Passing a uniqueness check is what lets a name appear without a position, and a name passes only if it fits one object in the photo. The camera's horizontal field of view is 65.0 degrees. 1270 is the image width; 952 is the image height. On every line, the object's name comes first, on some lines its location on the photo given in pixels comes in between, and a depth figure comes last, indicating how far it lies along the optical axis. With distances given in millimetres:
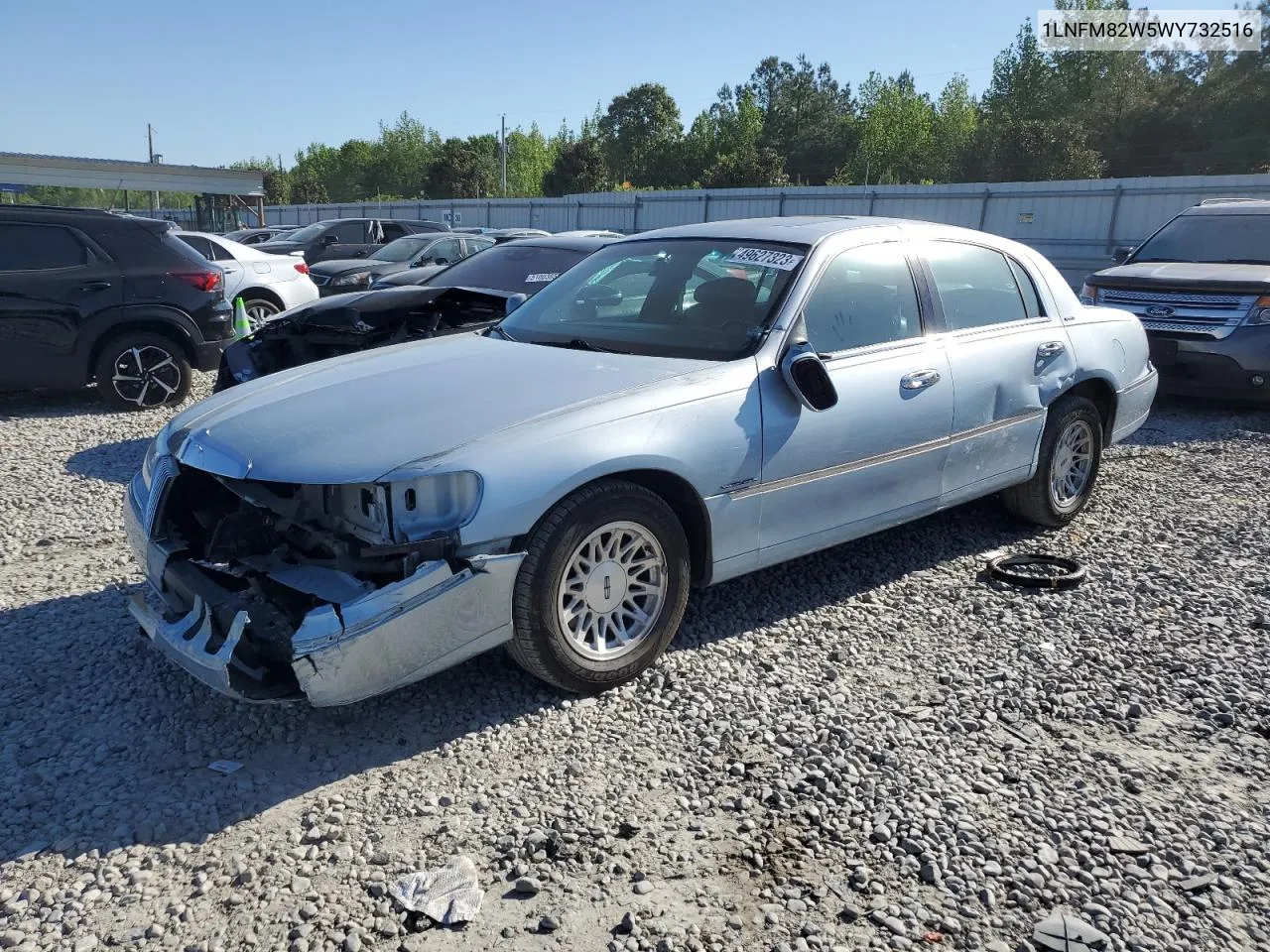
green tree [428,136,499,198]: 63281
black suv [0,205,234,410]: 8148
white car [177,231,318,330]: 11445
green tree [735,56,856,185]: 71375
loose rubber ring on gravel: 4898
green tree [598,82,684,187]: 75775
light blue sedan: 3213
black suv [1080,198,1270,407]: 8680
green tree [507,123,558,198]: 82844
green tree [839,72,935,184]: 63750
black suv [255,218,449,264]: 19828
